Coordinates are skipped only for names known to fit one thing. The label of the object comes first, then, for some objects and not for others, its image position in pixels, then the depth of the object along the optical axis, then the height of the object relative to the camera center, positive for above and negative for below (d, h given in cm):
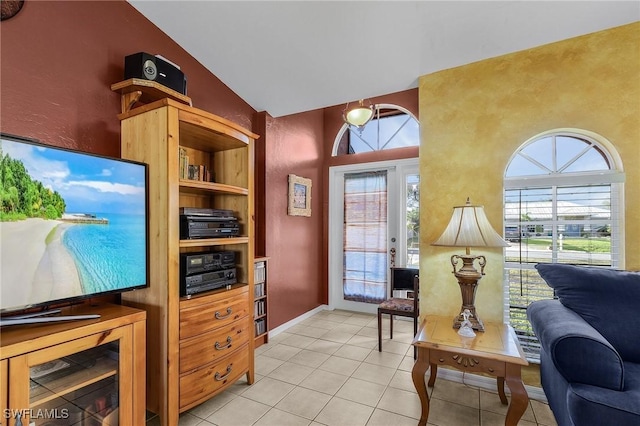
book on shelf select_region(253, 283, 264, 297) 296 -78
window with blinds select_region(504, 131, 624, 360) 197 +1
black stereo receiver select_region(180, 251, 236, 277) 191 -34
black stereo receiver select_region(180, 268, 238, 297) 190 -47
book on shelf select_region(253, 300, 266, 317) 296 -97
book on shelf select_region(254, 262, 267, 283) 291 -60
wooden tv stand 115 -70
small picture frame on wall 354 +20
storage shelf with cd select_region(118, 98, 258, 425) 174 -53
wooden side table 152 -78
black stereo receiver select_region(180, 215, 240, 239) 192 -10
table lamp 186 -17
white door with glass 380 -21
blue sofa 125 -64
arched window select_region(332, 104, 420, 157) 381 +108
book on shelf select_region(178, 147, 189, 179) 200 +32
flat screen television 125 -6
